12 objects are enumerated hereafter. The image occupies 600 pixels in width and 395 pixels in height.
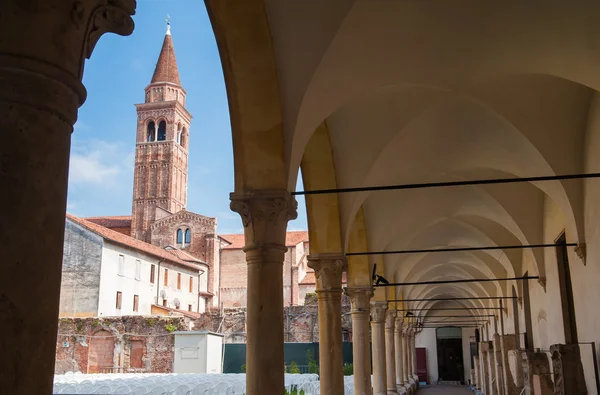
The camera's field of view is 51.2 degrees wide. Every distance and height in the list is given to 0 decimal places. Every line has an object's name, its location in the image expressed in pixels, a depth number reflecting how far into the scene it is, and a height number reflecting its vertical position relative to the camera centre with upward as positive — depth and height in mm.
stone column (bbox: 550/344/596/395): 7688 -395
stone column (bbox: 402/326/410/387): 23531 -647
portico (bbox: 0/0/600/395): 2092 +2388
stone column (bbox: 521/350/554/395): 8305 -481
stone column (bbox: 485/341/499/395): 17336 -814
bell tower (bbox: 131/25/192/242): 62062 +20074
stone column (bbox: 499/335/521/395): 13695 -556
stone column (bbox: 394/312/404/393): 22241 -402
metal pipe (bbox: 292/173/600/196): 7327 +1894
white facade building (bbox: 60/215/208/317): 34688 +3900
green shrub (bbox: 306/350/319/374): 27708 -987
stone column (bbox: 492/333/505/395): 15156 -628
